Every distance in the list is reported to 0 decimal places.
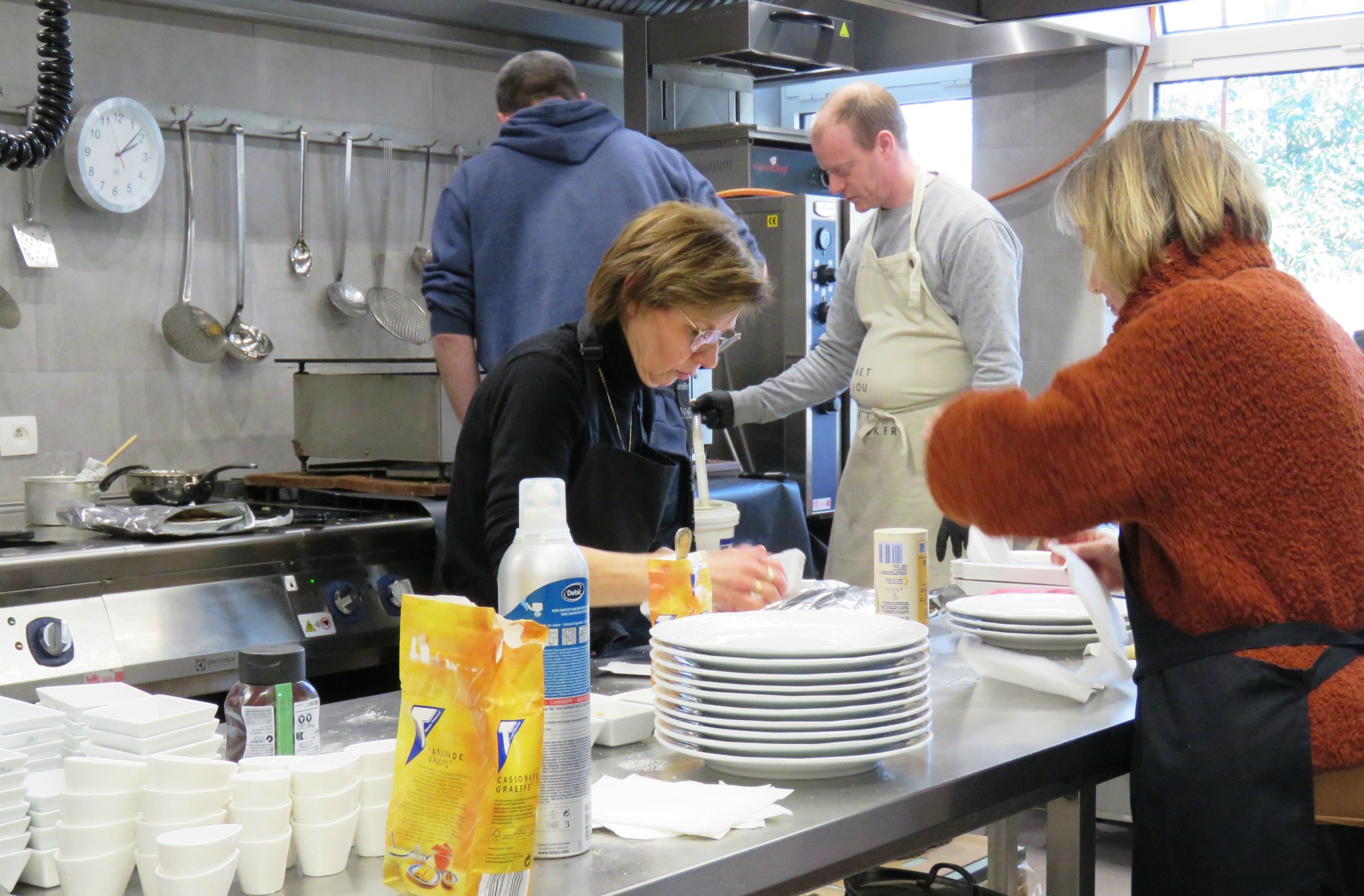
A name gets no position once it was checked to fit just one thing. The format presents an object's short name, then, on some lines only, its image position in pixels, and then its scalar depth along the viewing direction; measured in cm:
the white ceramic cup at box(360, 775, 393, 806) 101
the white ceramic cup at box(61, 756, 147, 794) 94
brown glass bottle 115
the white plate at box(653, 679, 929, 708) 117
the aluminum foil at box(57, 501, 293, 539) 244
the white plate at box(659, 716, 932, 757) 116
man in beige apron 304
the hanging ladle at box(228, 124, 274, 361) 346
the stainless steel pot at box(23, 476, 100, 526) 263
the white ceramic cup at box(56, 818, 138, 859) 93
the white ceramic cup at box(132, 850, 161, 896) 92
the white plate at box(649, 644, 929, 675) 117
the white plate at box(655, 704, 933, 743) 116
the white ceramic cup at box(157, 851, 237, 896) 90
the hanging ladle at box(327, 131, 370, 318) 372
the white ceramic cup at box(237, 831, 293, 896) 95
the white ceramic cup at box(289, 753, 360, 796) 98
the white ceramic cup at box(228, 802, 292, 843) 95
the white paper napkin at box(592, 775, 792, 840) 106
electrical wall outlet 305
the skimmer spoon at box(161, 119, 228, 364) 335
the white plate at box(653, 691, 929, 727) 117
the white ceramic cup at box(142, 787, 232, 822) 94
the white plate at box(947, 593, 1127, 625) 169
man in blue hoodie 277
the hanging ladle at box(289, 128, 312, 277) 364
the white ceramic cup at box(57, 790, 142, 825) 93
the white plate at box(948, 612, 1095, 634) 168
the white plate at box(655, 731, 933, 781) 116
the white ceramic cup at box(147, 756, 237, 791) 94
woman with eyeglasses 181
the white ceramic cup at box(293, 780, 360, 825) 97
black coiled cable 241
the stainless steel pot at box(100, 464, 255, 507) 273
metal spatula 306
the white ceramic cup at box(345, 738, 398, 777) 103
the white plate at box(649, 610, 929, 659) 127
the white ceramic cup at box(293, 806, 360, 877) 98
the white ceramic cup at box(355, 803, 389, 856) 102
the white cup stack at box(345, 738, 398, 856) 102
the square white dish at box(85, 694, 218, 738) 103
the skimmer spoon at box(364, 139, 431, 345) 381
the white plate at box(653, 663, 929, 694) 117
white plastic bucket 213
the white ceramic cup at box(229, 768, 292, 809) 96
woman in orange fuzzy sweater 124
